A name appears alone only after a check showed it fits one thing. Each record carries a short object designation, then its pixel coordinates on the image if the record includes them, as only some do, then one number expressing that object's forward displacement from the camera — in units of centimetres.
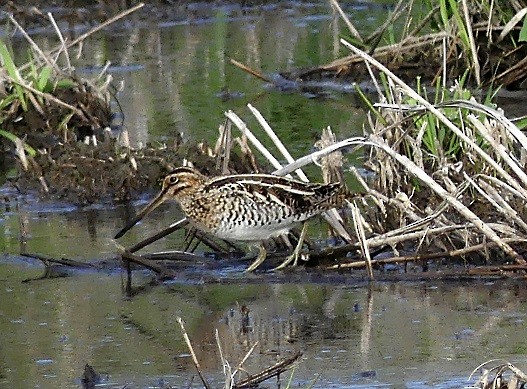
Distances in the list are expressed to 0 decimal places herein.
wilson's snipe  1337
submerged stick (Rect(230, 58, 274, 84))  2167
